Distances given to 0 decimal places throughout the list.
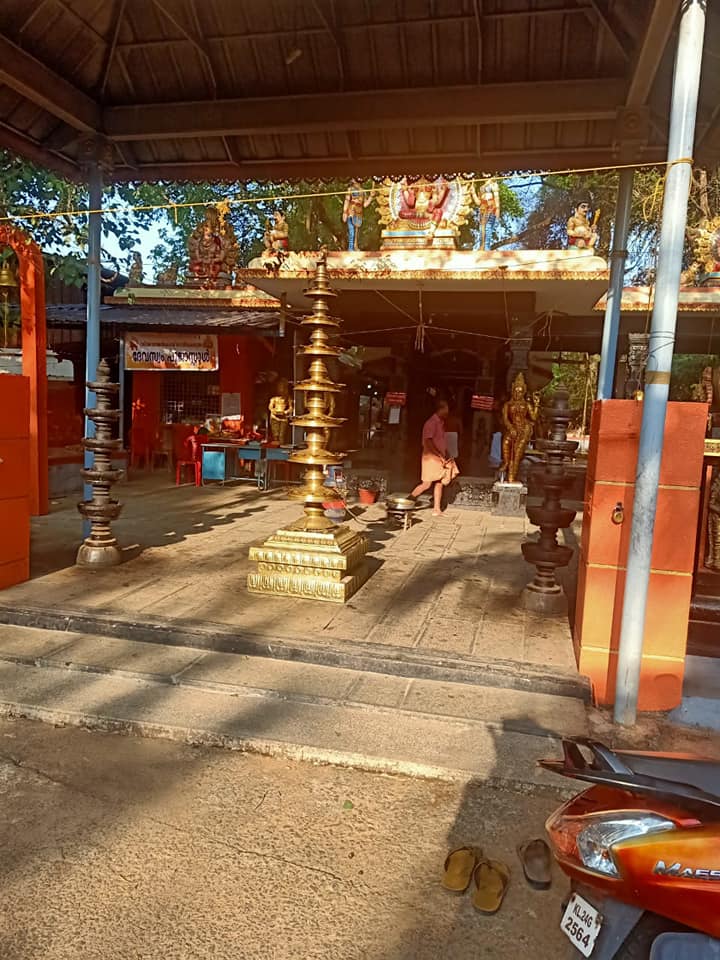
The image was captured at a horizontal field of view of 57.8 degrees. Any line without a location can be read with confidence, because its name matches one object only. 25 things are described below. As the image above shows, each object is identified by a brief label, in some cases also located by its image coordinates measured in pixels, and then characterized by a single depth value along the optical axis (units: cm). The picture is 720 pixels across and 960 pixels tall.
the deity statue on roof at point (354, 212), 1143
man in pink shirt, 1016
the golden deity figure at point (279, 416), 1342
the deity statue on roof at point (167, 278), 1546
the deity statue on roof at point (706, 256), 1249
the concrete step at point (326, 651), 414
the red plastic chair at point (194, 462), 1312
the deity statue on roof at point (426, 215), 1011
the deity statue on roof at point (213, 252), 1426
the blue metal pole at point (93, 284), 725
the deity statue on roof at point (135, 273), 1593
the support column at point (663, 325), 348
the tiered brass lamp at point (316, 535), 557
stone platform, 442
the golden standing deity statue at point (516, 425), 1097
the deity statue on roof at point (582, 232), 970
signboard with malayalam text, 1348
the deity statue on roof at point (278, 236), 1058
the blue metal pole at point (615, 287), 672
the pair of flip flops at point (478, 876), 241
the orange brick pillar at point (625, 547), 379
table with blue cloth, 1274
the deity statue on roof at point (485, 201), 1063
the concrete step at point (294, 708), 341
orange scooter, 172
